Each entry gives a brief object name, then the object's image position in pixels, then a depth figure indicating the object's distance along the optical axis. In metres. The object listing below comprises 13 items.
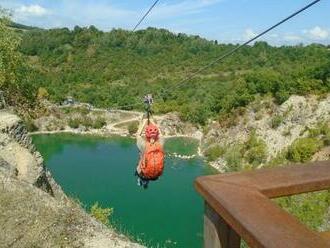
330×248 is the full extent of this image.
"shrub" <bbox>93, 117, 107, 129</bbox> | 64.44
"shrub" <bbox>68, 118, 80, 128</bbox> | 64.12
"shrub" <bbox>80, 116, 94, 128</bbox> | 64.31
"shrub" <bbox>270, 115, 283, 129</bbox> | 50.25
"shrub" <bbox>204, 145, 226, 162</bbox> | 51.76
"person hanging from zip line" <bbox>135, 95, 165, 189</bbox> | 7.36
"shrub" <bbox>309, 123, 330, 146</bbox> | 42.16
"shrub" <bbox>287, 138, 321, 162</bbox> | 41.38
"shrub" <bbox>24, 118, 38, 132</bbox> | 60.72
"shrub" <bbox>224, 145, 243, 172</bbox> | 48.69
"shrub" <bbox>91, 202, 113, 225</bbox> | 15.91
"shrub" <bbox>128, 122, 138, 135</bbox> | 61.41
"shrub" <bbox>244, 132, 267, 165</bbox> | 48.06
